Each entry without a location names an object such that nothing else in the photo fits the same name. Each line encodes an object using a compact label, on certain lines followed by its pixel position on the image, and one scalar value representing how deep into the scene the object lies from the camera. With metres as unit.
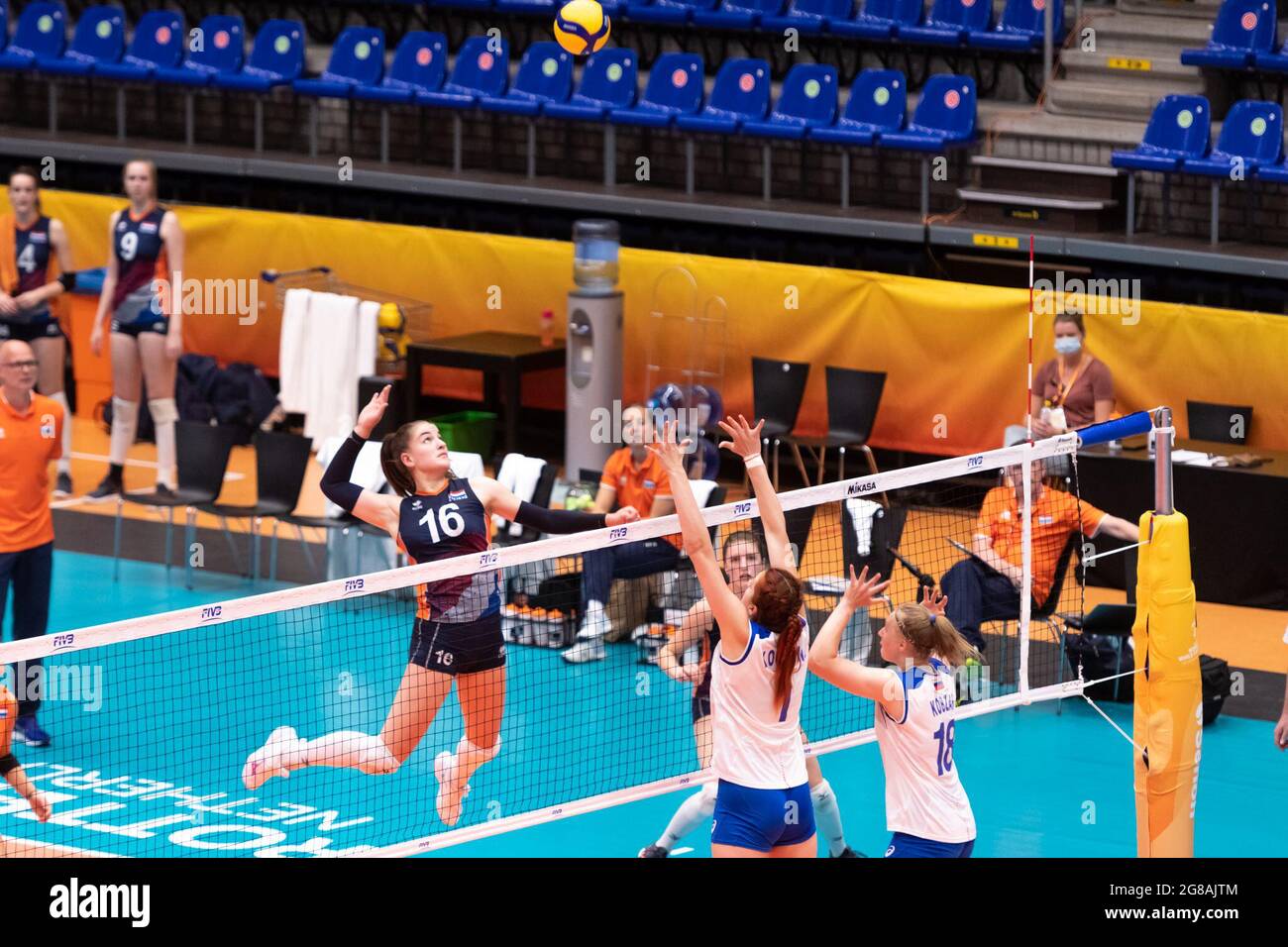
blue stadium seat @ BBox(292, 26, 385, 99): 20.39
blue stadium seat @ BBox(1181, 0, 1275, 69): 17.02
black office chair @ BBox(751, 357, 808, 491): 16.22
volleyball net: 9.61
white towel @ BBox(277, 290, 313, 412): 17.30
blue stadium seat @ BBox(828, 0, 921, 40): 18.56
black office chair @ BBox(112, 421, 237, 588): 14.73
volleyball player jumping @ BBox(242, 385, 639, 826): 8.74
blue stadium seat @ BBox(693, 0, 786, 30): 19.30
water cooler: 15.88
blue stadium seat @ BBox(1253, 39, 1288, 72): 16.67
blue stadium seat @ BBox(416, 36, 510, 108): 19.72
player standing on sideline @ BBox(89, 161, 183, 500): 15.35
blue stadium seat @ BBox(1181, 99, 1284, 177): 16.39
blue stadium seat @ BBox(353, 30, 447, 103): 20.06
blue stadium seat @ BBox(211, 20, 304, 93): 20.80
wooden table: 16.59
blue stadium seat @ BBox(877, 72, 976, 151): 17.69
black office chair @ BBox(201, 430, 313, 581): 14.33
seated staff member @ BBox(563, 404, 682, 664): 12.82
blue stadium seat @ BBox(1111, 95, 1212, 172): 16.66
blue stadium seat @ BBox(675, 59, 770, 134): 18.47
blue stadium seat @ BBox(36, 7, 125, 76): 21.80
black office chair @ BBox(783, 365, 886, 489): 15.76
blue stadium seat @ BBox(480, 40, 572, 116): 19.36
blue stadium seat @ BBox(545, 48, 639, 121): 18.98
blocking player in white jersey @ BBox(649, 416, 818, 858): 7.80
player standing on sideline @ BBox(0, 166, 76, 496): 15.27
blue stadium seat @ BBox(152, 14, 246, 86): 21.16
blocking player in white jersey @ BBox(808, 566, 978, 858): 7.70
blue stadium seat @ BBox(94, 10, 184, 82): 21.40
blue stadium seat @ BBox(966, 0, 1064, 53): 18.12
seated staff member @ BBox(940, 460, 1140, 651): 11.56
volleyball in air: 14.65
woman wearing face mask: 13.92
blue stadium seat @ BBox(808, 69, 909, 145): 17.97
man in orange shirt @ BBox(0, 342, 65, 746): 10.77
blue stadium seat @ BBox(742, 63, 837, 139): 18.28
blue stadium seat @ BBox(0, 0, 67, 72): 22.11
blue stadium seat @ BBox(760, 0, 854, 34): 18.92
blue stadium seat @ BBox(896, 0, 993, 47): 18.34
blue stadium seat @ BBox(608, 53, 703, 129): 18.72
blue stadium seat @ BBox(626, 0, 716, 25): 19.52
